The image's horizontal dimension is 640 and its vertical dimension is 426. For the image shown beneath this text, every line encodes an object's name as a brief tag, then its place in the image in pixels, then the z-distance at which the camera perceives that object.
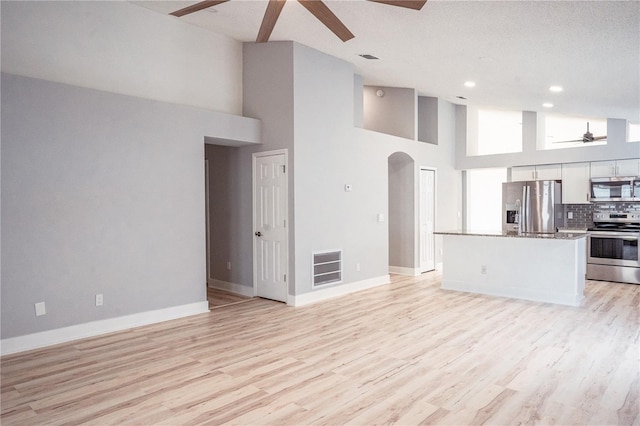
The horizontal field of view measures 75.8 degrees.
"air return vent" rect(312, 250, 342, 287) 5.84
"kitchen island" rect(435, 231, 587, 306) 5.48
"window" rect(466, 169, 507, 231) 9.86
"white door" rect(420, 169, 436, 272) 8.05
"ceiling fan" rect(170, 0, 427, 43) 3.44
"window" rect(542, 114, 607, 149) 7.74
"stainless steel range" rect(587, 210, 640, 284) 6.88
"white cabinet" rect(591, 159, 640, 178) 7.14
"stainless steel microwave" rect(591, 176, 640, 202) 6.99
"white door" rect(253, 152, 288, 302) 5.66
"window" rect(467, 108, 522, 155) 9.01
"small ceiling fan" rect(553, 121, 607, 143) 7.40
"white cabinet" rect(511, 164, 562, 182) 7.91
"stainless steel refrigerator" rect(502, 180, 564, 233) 7.65
